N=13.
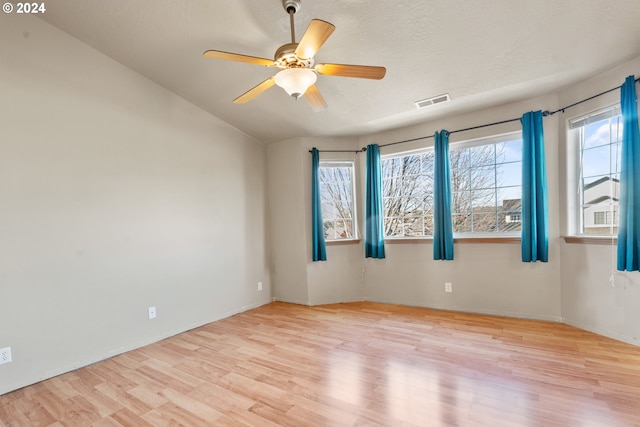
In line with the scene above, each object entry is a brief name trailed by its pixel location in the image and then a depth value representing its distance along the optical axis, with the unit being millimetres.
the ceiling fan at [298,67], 1843
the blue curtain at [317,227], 4215
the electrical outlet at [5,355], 2189
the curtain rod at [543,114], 2781
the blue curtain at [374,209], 4137
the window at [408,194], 4035
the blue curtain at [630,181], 2467
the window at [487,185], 3471
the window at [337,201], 4469
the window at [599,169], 2783
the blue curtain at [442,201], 3650
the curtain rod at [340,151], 4398
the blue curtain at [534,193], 3135
